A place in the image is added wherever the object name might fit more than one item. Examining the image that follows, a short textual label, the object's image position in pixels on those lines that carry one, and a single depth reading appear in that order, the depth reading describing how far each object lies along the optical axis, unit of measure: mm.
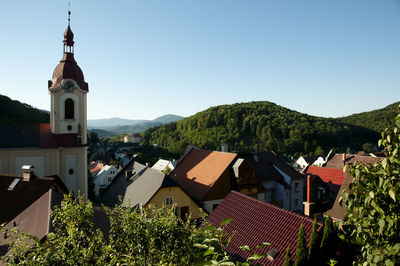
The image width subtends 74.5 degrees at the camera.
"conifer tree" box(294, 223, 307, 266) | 9000
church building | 21906
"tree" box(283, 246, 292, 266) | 8875
